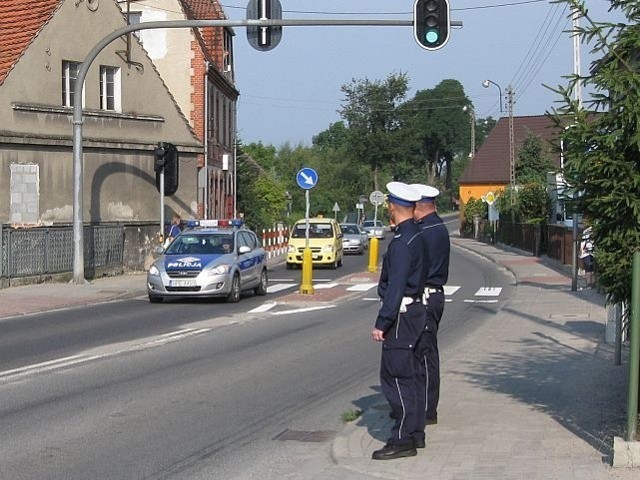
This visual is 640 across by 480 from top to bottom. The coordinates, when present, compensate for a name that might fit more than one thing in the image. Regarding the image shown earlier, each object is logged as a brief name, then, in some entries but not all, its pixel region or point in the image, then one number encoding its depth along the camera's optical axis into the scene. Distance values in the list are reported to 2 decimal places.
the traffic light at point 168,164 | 28.52
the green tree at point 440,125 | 137.50
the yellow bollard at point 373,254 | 33.46
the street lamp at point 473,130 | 82.41
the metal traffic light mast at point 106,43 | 20.75
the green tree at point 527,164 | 62.82
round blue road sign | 26.42
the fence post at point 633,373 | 7.04
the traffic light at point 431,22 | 19.80
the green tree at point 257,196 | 52.94
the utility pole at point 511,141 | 56.03
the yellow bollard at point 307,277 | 24.24
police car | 22.19
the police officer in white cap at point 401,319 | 7.62
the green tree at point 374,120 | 103.88
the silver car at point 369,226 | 65.21
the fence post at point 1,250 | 24.78
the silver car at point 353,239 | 50.94
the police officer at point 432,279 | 8.89
